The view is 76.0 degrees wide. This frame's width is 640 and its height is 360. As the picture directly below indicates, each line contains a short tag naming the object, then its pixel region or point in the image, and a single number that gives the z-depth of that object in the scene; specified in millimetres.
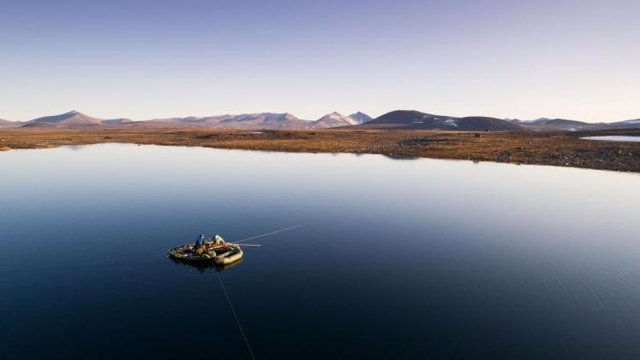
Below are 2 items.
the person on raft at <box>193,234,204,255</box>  26308
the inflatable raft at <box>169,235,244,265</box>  25859
